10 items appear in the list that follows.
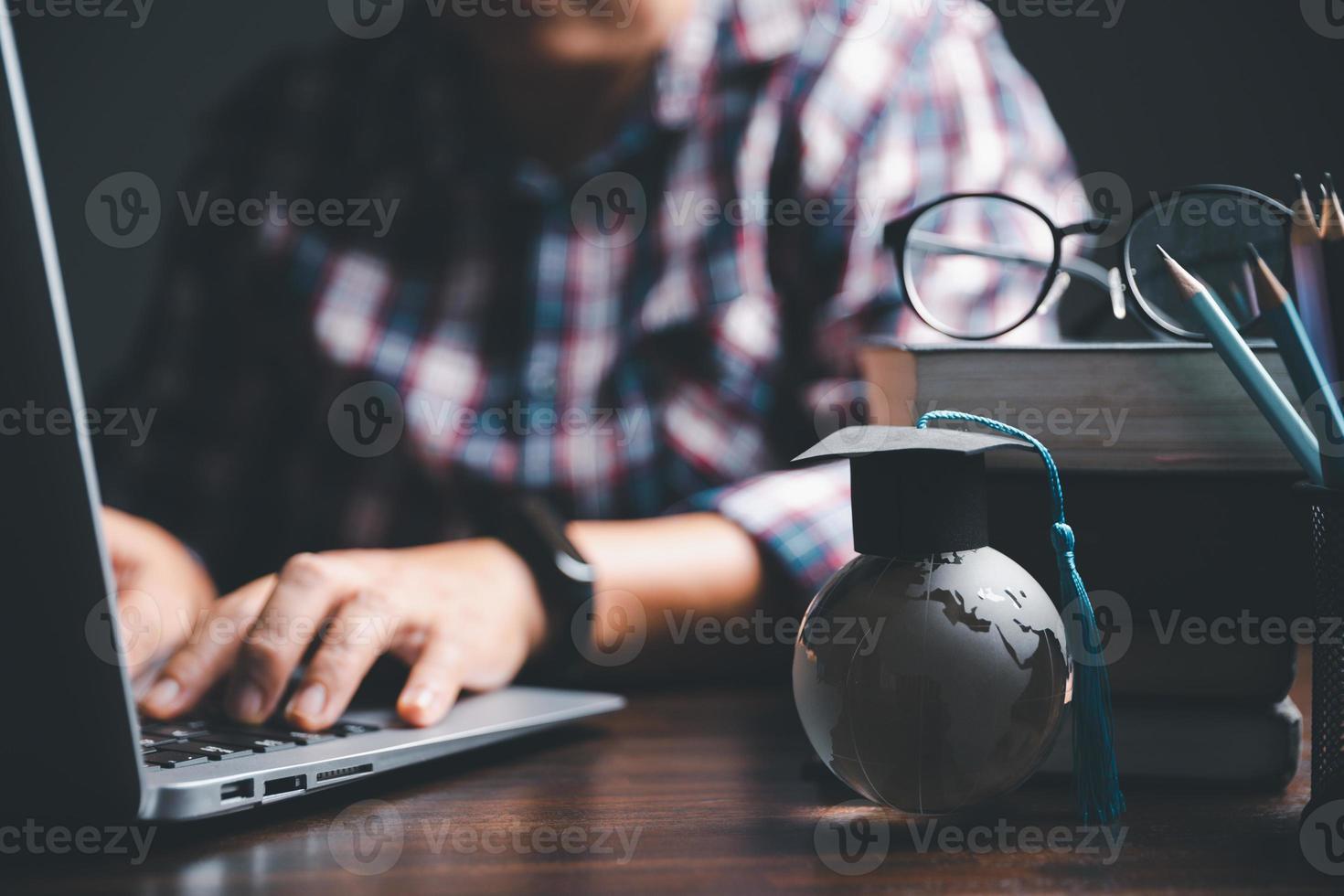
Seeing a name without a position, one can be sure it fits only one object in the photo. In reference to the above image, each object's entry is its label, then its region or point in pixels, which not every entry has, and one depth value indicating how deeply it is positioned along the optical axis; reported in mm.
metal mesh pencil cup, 934
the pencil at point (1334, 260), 942
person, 1728
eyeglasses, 1003
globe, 921
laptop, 883
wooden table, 912
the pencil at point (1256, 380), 946
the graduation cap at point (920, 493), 933
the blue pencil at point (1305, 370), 933
